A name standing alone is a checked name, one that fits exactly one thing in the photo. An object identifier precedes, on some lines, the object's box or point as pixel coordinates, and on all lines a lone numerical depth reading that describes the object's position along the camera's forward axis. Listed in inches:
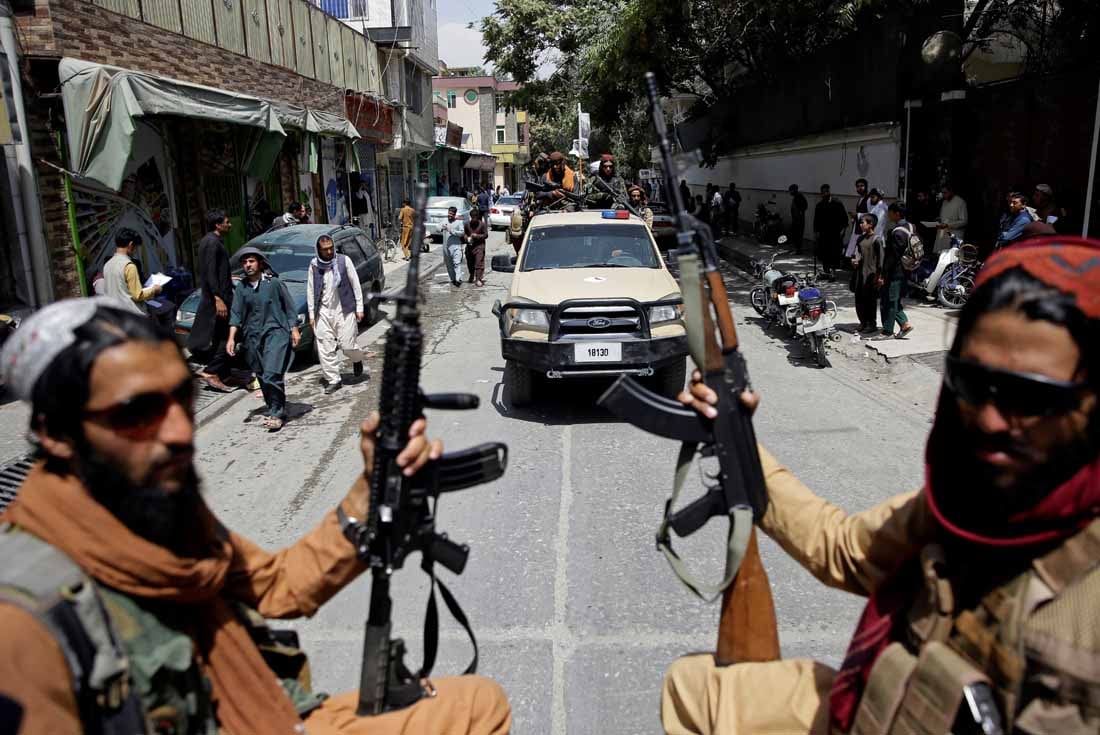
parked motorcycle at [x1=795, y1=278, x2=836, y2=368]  347.9
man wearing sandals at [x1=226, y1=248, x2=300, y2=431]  277.4
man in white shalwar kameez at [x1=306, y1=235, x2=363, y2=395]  324.2
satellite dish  512.1
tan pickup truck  267.7
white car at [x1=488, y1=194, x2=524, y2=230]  1235.9
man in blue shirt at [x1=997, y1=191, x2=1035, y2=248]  362.0
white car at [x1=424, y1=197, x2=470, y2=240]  962.1
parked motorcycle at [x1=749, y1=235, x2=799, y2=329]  386.6
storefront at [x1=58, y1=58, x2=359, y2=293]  353.1
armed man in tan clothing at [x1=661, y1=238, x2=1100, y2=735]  54.3
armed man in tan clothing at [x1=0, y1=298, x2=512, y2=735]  52.9
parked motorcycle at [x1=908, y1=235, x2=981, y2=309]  431.2
